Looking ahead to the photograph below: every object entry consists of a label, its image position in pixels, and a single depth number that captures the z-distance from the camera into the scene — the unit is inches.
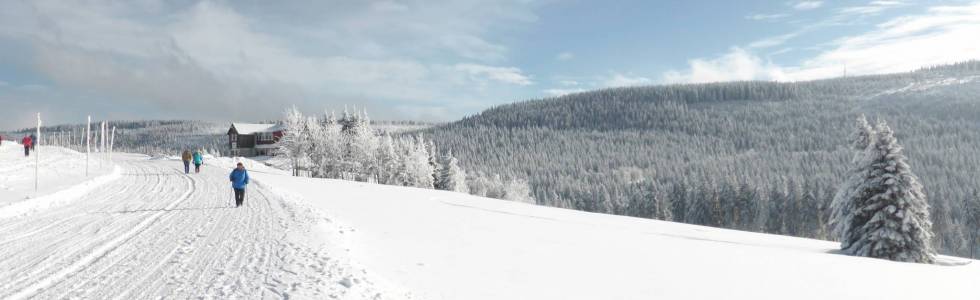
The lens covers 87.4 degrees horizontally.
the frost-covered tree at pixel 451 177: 2738.7
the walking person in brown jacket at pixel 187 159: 1378.0
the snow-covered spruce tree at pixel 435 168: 2824.8
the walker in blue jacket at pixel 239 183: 701.9
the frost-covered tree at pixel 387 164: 2517.2
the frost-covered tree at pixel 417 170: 2556.6
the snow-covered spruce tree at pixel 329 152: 2346.2
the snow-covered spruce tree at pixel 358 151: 2412.6
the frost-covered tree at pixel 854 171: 1114.1
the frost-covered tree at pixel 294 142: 2244.1
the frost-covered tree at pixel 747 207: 3914.9
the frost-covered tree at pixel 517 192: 3732.8
